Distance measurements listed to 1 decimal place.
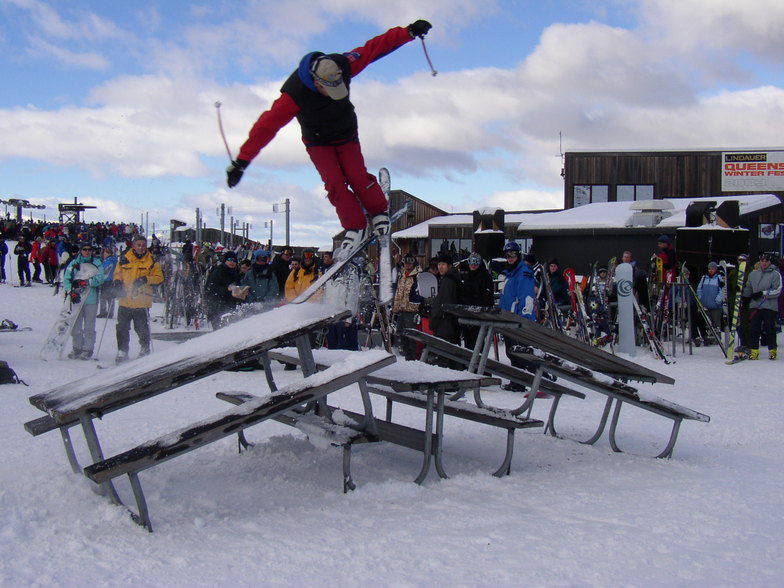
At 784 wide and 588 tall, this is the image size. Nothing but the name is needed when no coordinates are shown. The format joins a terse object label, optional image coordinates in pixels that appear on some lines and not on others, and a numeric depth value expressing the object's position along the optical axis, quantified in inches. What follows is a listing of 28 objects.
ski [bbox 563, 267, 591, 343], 522.3
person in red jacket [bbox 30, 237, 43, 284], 1009.5
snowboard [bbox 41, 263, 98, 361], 429.7
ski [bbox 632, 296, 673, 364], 496.3
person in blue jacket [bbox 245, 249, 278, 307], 433.1
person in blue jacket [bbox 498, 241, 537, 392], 346.6
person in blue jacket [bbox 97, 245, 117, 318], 507.5
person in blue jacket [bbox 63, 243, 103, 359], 434.9
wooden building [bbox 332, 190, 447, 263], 1901.1
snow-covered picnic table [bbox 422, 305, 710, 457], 203.6
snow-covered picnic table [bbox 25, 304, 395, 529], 133.7
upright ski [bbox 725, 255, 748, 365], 490.9
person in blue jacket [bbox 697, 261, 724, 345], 561.6
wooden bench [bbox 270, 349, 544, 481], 167.5
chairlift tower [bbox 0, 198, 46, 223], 2120.4
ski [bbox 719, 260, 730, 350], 509.4
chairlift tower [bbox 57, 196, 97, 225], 2023.3
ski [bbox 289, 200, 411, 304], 220.1
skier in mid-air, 203.5
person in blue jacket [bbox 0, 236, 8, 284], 963.5
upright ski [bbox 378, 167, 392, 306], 241.9
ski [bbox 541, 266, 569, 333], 495.2
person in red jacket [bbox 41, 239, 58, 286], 994.1
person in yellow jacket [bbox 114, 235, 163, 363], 413.7
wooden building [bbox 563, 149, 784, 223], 1331.2
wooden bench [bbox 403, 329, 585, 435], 225.7
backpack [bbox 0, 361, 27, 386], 326.0
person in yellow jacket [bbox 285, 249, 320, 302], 430.6
